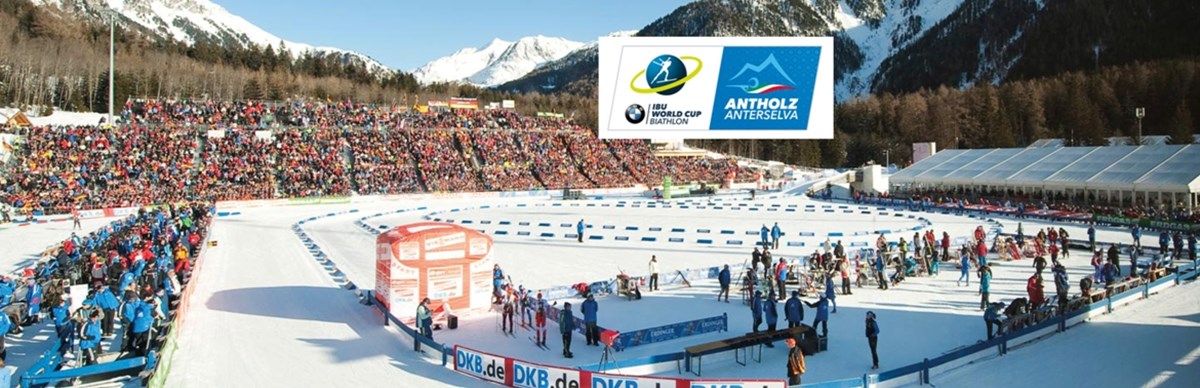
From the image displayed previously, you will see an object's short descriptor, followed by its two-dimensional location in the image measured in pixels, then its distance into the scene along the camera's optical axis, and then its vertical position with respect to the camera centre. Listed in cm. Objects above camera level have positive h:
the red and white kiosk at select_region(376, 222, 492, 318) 1384 -145
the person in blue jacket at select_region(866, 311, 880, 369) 1061 -205
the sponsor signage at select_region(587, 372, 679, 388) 905 -243
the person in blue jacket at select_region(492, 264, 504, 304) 1538 -194
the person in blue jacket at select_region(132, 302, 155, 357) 1090 -203
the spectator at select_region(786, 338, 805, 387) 921 -219
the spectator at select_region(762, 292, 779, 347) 1204 -198
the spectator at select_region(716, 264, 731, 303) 1567 -183
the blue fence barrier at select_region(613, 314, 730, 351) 1205 -240
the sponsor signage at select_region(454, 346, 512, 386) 1020 -252
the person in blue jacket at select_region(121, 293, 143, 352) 1097 -194
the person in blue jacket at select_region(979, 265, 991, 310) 1409 -165
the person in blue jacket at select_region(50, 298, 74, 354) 1098 -208
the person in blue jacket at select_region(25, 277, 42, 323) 1367 -208
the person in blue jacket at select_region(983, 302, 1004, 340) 1177 -199
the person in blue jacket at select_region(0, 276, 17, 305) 1345 -188
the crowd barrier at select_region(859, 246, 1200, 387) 990 -232
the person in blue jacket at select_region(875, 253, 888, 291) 1655 -178
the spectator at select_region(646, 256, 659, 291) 1698 -194
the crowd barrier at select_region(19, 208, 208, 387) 947 -247
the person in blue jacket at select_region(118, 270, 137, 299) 1409 -173
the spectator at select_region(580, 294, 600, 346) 1201 -212
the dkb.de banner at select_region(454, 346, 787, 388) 895 -246
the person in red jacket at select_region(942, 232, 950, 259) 2006 -137
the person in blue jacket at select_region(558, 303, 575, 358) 1156 -214
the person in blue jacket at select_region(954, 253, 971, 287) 1686 -167
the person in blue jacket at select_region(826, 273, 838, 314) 1368 -182
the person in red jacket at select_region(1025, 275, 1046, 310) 1298 -173
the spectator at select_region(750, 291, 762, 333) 1237 -200
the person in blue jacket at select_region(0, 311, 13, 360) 1057 -202
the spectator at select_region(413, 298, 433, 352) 1227 -217
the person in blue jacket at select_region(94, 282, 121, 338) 1232 -193
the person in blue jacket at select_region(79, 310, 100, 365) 1030 -210
